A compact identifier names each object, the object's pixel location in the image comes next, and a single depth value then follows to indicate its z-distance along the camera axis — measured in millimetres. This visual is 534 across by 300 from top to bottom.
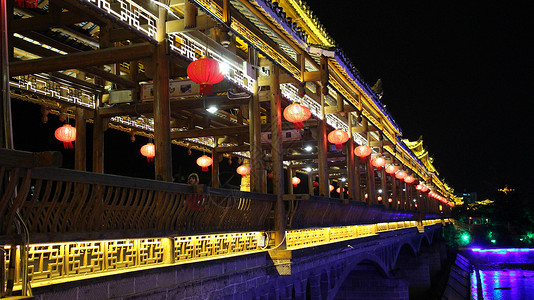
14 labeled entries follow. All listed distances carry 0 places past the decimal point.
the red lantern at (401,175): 27775
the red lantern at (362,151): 17812
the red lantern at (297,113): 11352
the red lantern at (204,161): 18562
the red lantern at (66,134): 12055
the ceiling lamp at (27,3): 6132
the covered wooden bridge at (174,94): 5352
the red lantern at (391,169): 25141
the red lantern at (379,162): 20625
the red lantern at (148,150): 14727
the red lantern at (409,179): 31216
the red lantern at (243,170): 19891
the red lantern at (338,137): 14766
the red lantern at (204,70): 8016
